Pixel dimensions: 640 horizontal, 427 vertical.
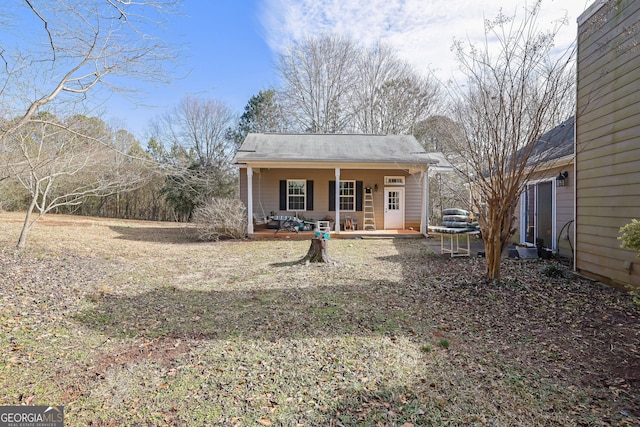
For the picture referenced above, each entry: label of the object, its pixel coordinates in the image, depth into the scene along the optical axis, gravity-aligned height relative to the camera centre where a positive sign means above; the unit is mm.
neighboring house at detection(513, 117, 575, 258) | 7589 +161
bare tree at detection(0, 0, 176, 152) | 4738 +2543
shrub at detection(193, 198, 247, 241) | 11352 -275
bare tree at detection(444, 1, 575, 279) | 4980 +1637
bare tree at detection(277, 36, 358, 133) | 22750 +9065
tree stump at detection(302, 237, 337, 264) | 7430 -894
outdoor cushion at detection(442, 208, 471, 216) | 8219 -16
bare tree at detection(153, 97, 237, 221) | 22578 +5399
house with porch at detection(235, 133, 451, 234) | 13523 +975
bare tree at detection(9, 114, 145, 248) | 7047 +1311
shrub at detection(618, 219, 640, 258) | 3211 -248
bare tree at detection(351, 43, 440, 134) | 21281 +7487
